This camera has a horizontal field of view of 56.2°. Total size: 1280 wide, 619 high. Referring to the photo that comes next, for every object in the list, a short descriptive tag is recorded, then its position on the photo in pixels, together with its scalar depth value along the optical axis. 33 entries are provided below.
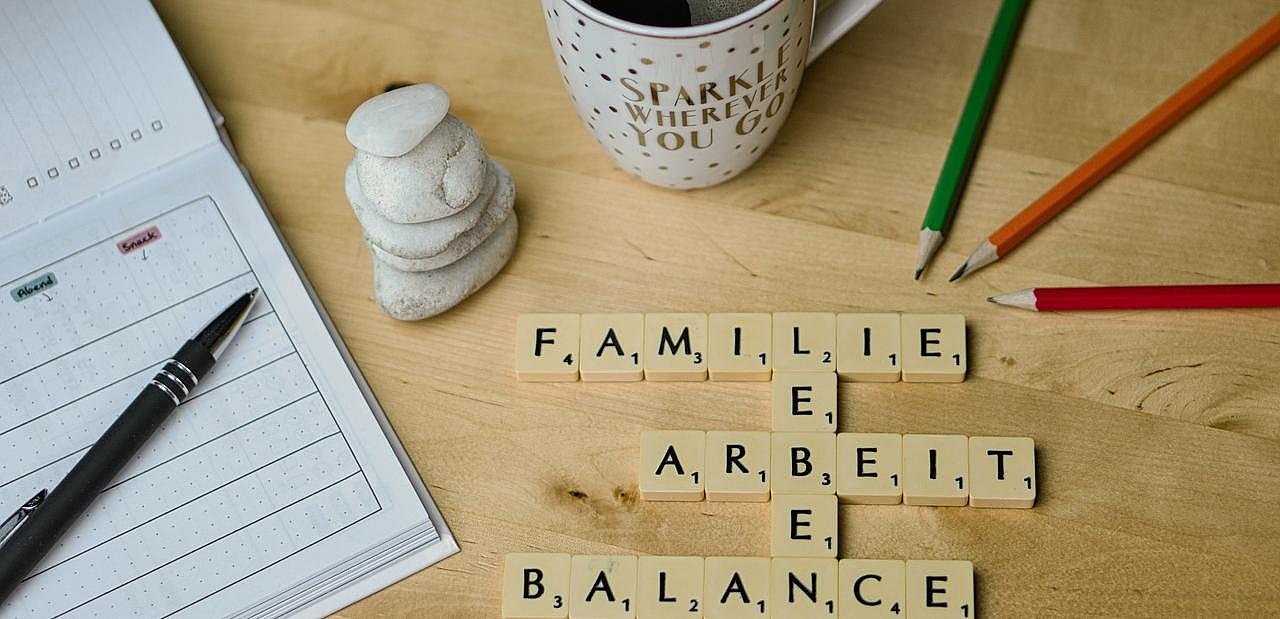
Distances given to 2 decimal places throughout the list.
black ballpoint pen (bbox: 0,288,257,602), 0.61
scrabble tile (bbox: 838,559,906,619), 0.59
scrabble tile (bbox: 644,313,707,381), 0.66
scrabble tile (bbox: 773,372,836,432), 0.64
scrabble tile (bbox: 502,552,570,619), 0.61
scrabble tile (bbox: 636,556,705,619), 0.60
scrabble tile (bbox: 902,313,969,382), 0.64
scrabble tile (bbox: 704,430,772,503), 0.62
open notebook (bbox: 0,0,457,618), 0.62
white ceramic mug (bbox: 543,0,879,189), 0.58
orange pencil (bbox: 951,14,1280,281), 0.68
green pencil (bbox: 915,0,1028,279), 0.68
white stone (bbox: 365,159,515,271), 0.65
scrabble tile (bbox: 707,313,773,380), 0.65
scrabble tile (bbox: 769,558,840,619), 0.59
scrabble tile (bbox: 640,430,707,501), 0.62
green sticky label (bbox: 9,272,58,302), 0.69
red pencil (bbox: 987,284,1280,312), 0.65
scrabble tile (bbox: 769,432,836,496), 0.62
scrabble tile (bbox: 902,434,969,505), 0.61
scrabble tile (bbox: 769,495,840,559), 0.61
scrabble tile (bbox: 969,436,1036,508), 0.61
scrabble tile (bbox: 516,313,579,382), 0.66
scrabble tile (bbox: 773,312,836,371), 0.65
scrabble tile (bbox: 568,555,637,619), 0.60
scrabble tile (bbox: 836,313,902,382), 0.65
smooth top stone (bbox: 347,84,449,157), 0.60
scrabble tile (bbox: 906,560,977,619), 0.59
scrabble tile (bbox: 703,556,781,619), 0.60
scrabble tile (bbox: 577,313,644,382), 0.66
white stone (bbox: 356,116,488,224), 0.61
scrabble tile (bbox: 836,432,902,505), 0.62
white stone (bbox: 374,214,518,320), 0.67
